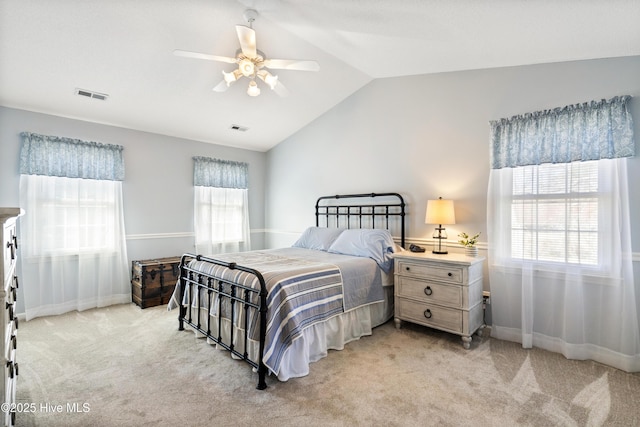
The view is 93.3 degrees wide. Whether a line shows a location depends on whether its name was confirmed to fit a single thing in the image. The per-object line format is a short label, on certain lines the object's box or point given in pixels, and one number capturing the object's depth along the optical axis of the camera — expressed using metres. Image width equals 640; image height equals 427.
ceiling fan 2.48
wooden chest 4.12
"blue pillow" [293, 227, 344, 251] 4.14
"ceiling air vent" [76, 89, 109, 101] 3.44
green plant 3.18
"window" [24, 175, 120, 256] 3.74
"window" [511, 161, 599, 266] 2.64
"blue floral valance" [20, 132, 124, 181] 3.64
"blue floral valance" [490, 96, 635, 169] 2.49
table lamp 3.29
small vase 3.12
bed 2.34
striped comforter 2.30
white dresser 1.30
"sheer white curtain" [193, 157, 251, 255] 5.13
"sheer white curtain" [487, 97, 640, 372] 2.48
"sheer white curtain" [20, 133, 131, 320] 3.67
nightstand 2.89
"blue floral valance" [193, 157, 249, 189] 5.09
